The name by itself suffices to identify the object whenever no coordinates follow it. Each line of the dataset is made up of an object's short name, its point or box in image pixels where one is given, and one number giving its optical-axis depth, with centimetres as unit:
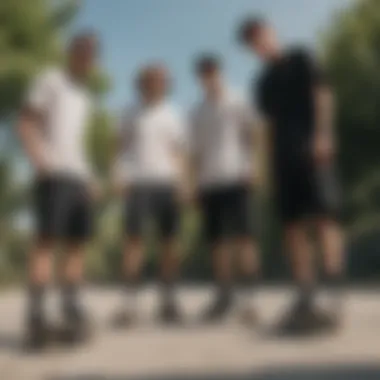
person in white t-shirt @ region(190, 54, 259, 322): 317
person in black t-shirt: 296
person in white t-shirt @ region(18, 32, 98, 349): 282
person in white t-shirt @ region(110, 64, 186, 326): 313
